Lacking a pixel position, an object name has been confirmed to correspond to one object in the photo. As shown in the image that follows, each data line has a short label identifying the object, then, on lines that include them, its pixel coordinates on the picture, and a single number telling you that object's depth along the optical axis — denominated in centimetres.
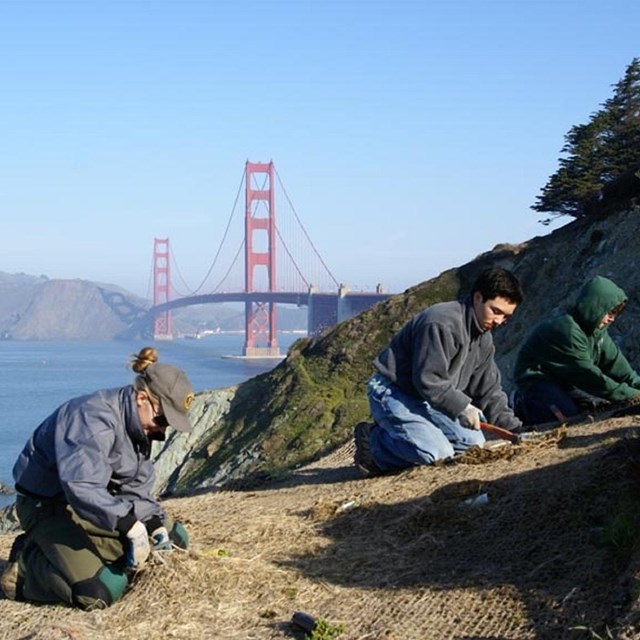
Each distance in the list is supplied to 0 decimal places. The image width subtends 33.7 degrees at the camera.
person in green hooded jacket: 804
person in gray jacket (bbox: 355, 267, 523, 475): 696
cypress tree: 2384
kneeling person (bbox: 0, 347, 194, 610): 495
